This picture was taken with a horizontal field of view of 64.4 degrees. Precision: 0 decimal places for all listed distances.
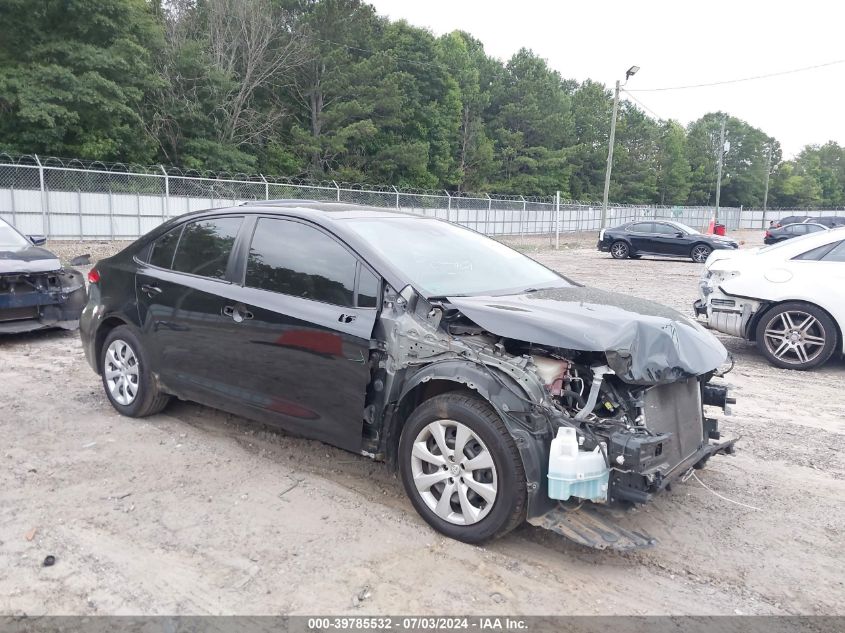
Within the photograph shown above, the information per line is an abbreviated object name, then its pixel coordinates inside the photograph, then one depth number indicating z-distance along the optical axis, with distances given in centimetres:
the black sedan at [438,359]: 317
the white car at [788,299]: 715
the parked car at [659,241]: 2320
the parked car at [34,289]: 740
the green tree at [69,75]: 2555
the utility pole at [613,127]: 3017
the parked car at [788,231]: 2761
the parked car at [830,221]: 3629
